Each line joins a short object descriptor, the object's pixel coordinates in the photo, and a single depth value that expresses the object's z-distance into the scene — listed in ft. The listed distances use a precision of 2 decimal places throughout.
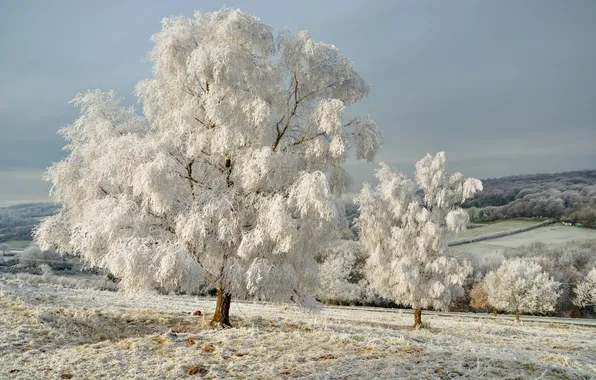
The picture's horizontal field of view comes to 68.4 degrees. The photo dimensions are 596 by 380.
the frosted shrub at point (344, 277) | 197.57
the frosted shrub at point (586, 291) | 170.09
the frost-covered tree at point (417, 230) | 86.38
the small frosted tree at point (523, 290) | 142.20
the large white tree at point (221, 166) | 42.96
